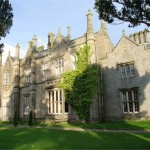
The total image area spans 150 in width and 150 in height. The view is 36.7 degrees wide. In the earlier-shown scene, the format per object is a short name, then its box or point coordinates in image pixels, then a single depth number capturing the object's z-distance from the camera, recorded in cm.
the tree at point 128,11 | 1227
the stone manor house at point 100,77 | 2522
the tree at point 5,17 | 2167
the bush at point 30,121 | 2573
